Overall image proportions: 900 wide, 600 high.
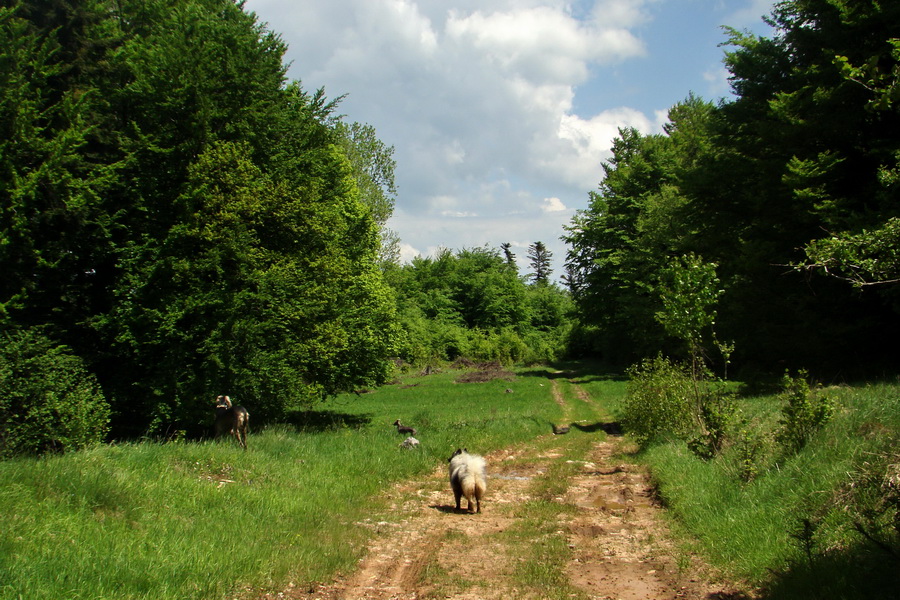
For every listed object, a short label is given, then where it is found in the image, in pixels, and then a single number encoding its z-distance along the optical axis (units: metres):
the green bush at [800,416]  9.59
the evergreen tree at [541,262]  146.75
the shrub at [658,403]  16.14
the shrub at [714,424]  11.88
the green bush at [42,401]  13.43
